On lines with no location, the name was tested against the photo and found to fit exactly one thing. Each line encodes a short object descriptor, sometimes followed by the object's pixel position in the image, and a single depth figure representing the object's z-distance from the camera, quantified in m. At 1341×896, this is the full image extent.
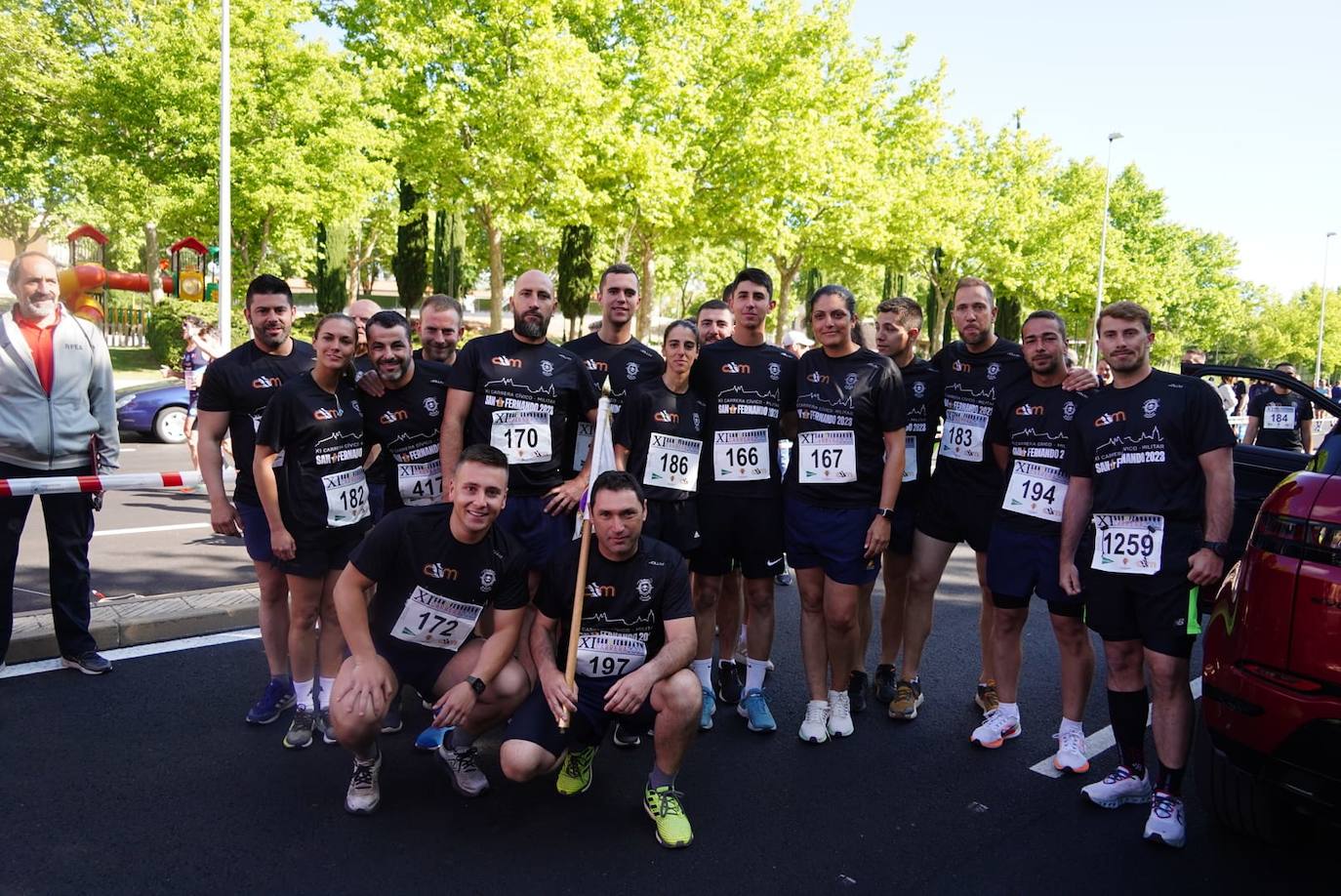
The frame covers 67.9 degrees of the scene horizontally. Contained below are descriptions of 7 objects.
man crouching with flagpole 3.71
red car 2.82
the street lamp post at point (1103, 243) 37.34
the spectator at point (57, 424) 4.80
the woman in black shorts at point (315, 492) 4.33
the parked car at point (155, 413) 14.20
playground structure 17.55
